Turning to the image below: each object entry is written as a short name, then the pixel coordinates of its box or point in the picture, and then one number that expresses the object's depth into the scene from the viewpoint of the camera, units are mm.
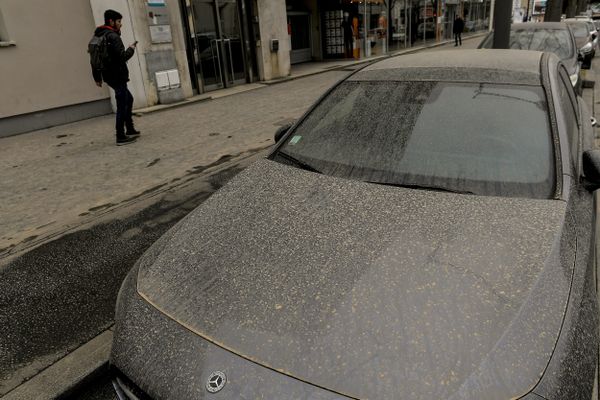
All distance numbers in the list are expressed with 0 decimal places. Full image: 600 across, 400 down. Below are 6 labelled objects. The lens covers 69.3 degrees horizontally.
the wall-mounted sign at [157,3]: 10178
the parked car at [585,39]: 10828
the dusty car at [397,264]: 1358
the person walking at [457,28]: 24234
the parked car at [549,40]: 7327
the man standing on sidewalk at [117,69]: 7059
